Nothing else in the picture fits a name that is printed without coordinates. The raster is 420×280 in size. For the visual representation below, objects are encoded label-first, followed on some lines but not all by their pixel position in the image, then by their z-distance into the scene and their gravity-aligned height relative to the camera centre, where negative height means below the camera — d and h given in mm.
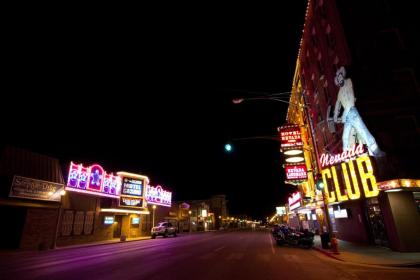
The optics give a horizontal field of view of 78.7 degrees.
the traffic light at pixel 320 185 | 16384 +2172
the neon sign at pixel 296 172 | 26703 +4919
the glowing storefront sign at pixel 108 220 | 34588 +1026
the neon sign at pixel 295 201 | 41625 +3552
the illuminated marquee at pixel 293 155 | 26859 +6791
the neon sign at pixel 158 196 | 46725 +5642
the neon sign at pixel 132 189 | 39578 +5817
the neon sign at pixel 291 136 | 27031 +8694
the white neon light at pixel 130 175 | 40153 +8074
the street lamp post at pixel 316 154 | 16141 +4463
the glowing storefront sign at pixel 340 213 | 23769 +584
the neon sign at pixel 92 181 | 28781 +5643
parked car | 41625 -622
